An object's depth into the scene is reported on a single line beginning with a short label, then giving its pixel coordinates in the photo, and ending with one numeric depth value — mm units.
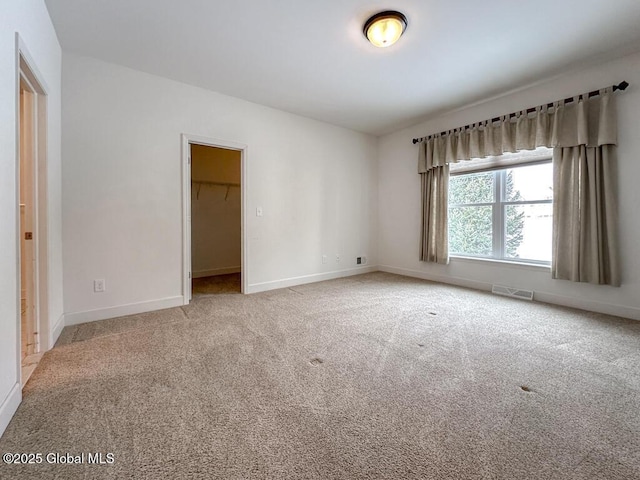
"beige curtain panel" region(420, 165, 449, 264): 4277
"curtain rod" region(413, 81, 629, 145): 2736
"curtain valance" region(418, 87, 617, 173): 2848
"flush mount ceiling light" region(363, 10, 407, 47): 2198
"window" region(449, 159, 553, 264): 3476
